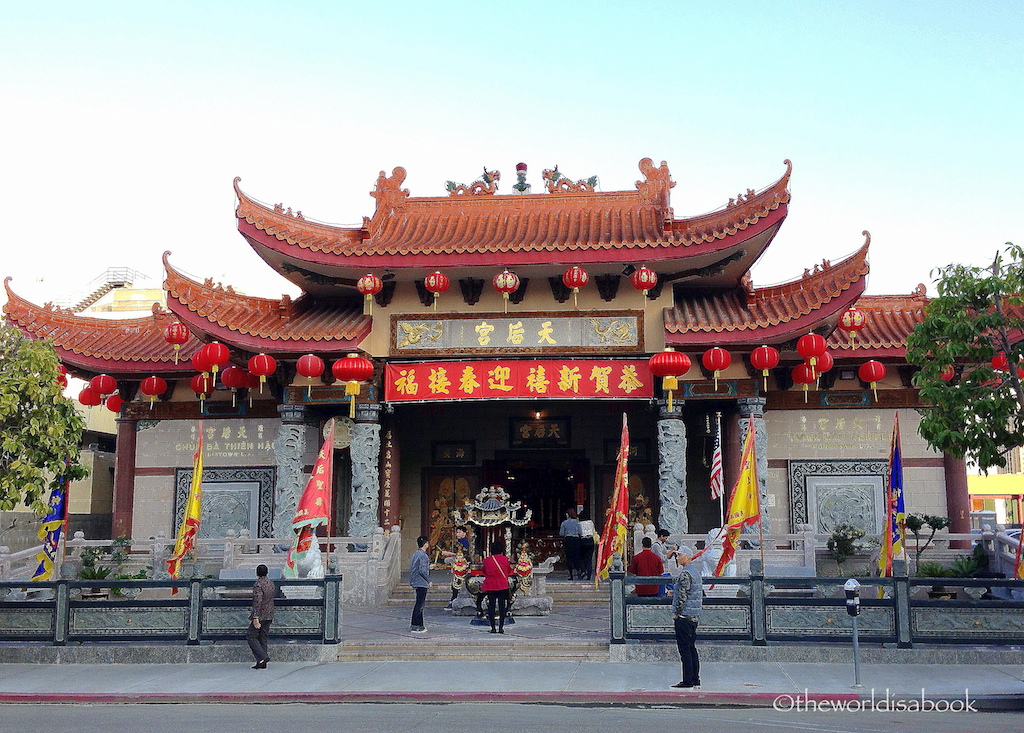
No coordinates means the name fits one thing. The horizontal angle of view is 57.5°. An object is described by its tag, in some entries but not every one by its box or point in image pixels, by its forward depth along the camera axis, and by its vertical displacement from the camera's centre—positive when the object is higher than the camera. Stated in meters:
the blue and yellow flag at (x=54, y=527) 15.59 -0.56
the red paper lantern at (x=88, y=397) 19.19 +1.97
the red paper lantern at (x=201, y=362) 17.22 +2.40
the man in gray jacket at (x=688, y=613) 10.23 -1.32
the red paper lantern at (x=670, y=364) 16.59 +2.28
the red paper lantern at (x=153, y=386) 19.16 +2.18
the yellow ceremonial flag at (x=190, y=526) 14.73 -0.52
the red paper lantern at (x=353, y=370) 16.98 +2.22
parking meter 10.34 -1.15
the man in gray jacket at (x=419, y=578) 13.57 -1.26
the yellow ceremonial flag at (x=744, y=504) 12.99 -0.15
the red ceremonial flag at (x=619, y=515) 14.13 -0.34
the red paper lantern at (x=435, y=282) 17.22 +3.86
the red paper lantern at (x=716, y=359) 16.72 +2.38
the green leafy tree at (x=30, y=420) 12.24 +0.98
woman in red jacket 13.46 -1.27
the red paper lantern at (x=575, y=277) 17.17 +3.94
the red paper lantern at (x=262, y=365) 17.05 +2.32
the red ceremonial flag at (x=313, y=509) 13.26 -0.22
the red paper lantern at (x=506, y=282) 17.19 +3.85
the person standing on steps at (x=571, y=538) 17.80 -0.85
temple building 17.14 +2.68
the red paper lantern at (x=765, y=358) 16.64 +2.38
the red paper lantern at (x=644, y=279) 17.12 +3.90
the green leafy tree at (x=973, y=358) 11.61 +1.71
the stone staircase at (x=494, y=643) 12.32 -2.02
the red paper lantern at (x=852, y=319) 17.31 +3.20
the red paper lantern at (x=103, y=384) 18.92 +2.19
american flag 15.15 +0.29
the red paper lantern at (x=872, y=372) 17.48 +2.25
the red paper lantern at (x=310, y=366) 16.98 +2.29
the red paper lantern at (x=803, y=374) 17.22 +2.18
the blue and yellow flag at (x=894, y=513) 12.26 -0.26
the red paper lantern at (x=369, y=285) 17.42 +3.87
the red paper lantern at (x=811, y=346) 16.42 +2.58
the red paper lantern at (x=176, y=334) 17.92 +3.04
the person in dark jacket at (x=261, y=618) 11.77 -1.57
